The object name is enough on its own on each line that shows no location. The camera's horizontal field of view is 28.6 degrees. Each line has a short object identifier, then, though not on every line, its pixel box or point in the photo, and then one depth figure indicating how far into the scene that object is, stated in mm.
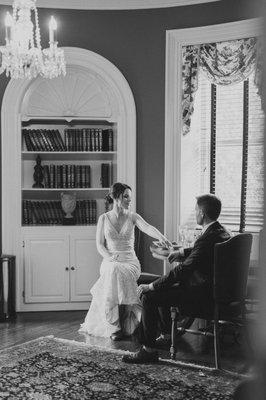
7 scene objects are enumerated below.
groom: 3672
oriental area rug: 3197
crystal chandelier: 4027
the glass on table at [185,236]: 4977
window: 5430
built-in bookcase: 5648
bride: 4629
